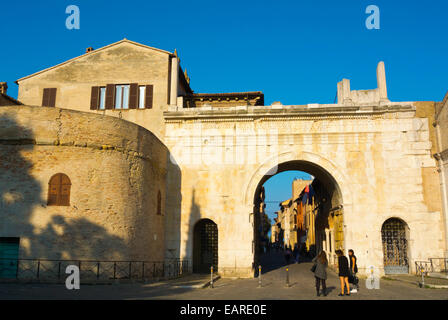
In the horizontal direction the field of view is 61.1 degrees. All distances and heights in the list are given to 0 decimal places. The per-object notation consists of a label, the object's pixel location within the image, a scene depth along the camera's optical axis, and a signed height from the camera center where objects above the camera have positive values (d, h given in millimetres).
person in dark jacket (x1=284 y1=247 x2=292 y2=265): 29277 -1810
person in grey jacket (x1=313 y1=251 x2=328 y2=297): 12759 -1308
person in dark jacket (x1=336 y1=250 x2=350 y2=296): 12703 -1283
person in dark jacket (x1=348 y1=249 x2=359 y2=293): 13739 -1286
